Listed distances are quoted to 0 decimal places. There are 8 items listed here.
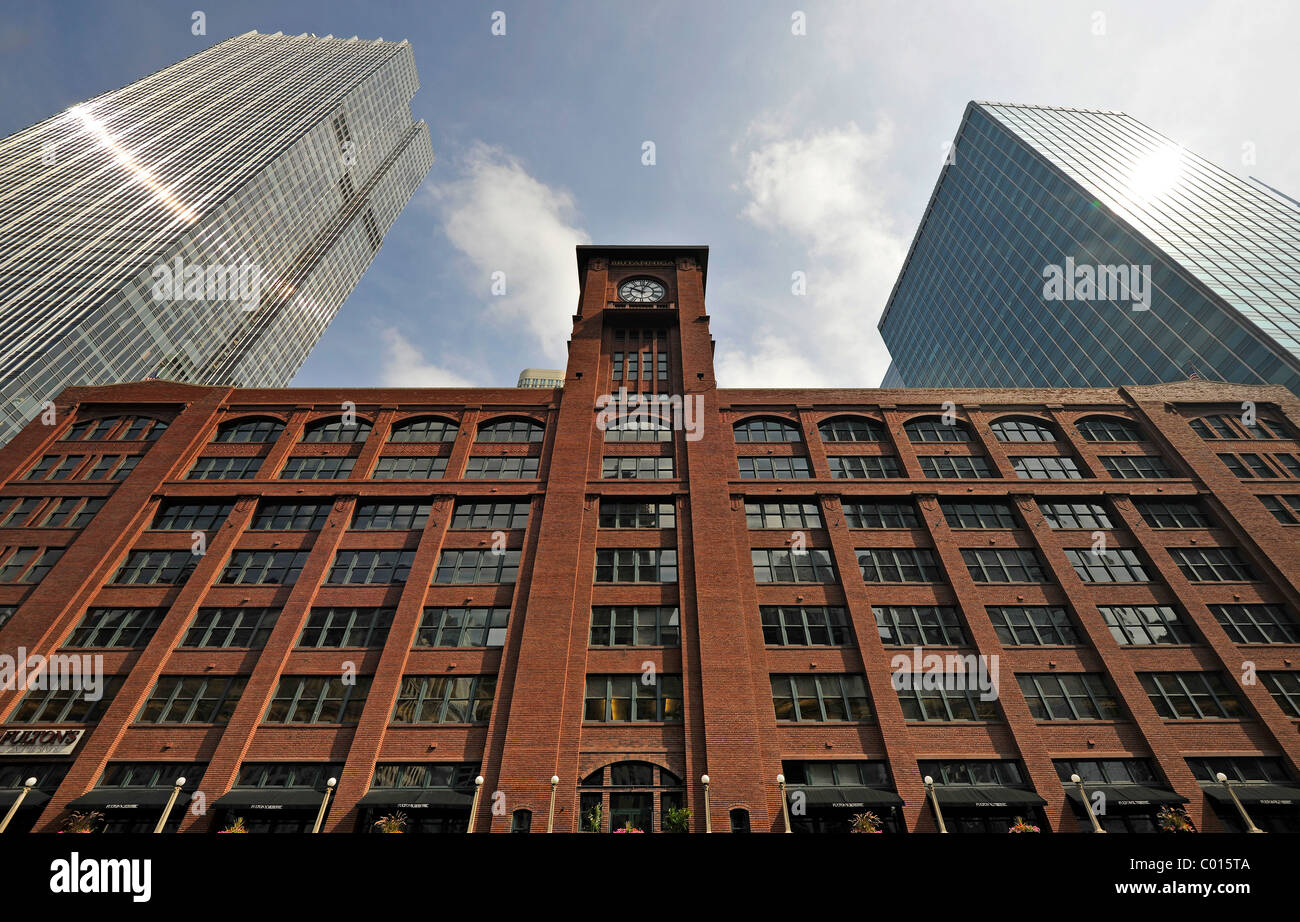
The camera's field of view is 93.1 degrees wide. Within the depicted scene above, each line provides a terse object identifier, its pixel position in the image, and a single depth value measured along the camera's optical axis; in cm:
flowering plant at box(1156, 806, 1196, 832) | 2120
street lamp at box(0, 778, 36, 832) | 2044
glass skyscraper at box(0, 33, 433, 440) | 8488
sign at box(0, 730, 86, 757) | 2358
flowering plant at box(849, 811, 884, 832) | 2077
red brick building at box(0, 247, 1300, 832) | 2322
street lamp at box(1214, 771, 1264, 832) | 2031
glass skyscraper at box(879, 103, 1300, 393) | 5400
